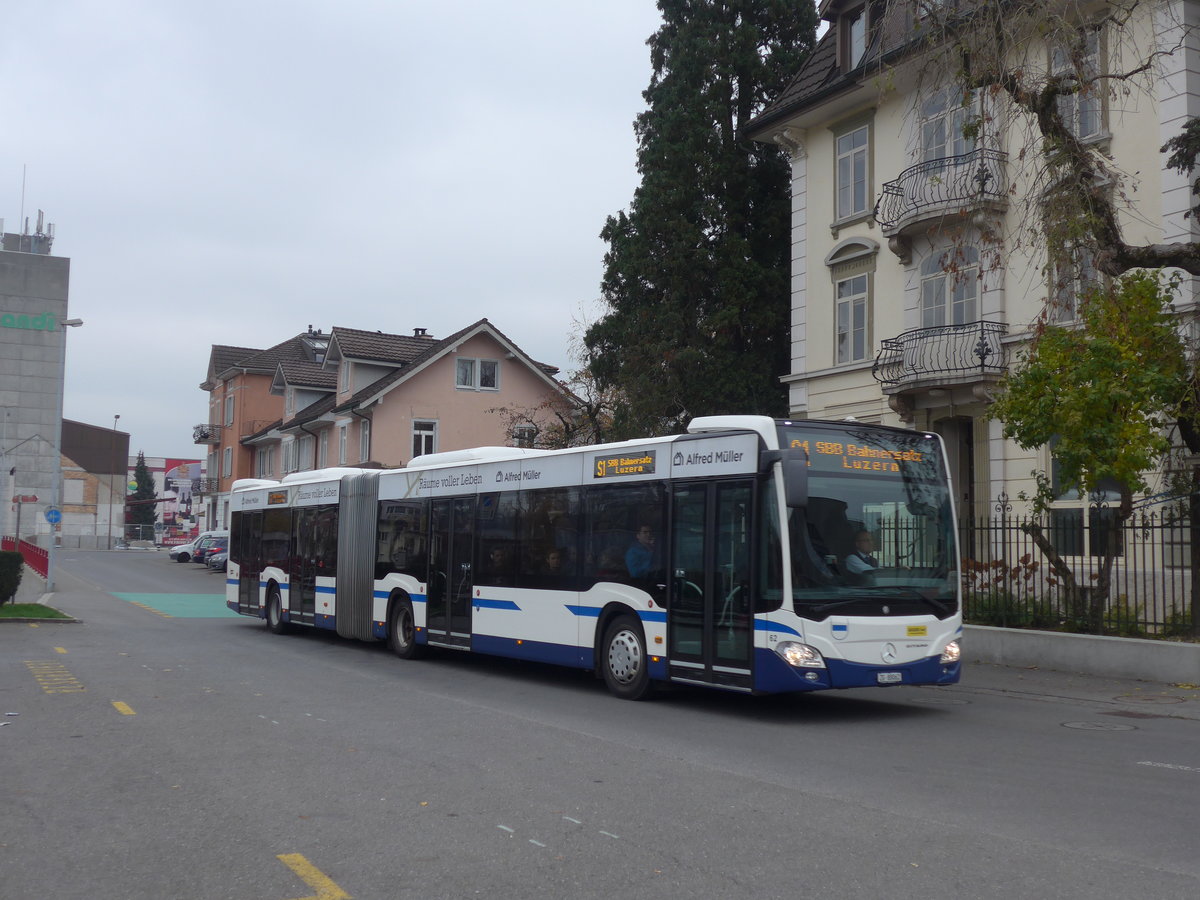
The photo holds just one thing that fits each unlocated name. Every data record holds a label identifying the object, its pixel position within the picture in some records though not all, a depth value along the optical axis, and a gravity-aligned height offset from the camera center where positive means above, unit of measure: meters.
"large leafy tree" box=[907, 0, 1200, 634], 13.57 +3.49
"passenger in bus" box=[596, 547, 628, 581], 13.30 -0.24
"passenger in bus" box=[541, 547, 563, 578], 14.38 -0.25
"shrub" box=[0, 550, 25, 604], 24.30 -0.79
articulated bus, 11.22 -0.14
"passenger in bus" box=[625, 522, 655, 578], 12.88 -0.11
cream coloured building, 19.50 +6.09
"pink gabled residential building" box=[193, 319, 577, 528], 47.97 +5.98
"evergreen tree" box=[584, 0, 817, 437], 29.56 +7.88
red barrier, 37.01 -0.76
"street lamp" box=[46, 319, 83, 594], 59.55 +4.34
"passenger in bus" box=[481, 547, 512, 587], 15.42 -0.34
